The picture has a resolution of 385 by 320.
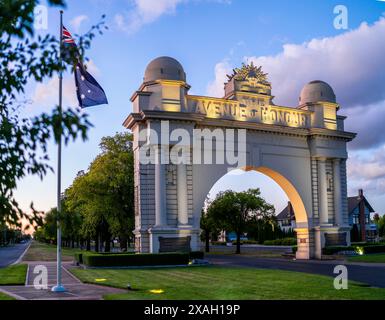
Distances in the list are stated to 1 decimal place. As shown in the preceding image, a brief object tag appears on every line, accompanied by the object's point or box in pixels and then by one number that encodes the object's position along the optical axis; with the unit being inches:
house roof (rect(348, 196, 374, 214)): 3525.1
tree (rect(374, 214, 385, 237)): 3954.2
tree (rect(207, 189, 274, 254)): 2301.9
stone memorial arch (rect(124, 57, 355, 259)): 1238.9
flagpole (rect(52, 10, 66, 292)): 701.3
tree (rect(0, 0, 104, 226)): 215.4
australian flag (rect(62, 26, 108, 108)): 765.9
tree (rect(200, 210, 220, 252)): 2359.7
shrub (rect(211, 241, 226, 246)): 4331.9
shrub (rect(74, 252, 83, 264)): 1308.8
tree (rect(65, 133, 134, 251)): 1760.6
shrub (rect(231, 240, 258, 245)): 3862.0
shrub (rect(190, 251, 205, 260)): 1237.7
